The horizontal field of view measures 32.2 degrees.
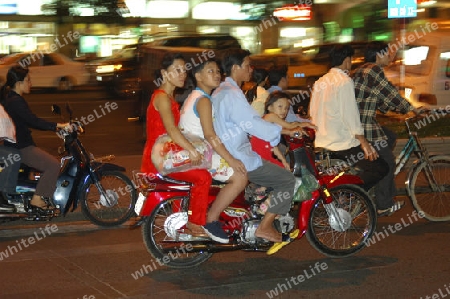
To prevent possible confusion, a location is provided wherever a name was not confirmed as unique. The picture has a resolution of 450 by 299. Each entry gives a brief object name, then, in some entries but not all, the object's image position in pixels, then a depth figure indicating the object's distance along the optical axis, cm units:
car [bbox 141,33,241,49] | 1792
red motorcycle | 658
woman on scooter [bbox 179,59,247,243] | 637
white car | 2638
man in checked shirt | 792
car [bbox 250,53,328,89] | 2066
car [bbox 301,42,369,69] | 1923
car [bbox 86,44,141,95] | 2302
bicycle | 844
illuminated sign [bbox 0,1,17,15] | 3300
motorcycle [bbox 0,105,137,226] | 818
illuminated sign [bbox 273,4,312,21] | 3000
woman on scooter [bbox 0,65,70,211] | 811
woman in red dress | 638
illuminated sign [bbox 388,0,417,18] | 1488
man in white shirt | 746
